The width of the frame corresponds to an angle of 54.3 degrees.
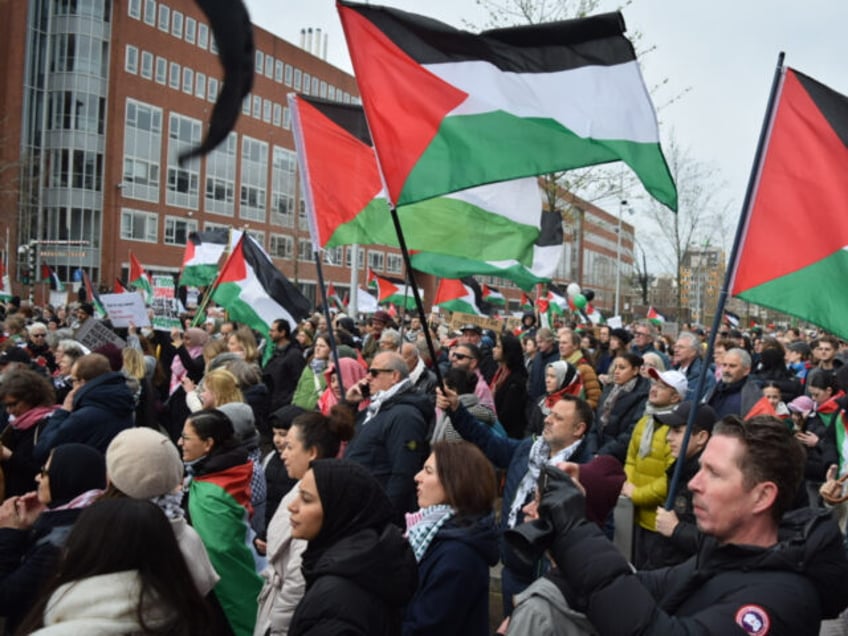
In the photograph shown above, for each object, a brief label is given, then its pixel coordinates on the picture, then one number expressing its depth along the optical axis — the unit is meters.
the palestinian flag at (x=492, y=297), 18.70
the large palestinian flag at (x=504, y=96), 4.80
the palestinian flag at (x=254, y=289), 9.88
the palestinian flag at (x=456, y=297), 13.85
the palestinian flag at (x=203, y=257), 15.85
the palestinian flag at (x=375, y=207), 6.56
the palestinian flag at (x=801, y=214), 4.22
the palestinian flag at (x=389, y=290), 17.48
